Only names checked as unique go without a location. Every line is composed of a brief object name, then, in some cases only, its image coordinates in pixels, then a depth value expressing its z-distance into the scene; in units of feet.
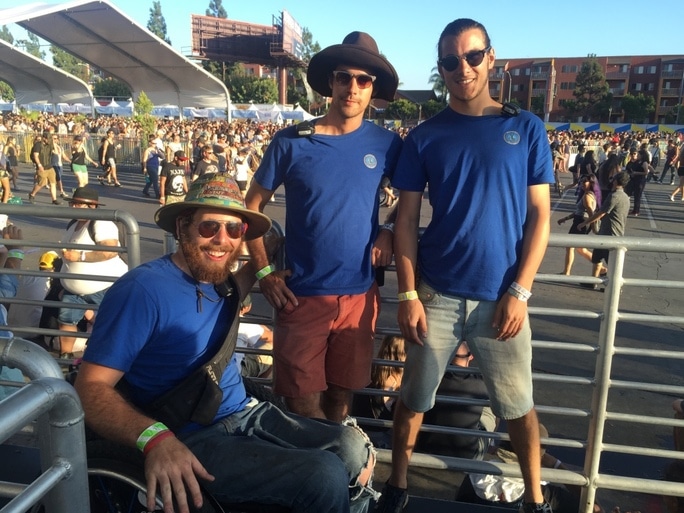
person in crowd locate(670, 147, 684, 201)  62.34
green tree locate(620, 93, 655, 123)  265.75
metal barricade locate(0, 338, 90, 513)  4.23
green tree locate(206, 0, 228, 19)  399.03
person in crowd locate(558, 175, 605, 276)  29.86
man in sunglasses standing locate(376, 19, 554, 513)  7.87
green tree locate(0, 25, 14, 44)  452.43
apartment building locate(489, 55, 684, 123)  289.33
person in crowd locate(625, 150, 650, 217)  52.80
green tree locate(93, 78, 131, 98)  267.59
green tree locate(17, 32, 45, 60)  426.43
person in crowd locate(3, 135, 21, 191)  56.90
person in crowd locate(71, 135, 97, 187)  52.65
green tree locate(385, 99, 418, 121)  230.89
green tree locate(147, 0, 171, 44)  391.24
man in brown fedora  8.47
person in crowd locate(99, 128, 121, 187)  61.00
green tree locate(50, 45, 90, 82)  376.48
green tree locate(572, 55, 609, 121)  271.90
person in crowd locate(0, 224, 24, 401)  10.68
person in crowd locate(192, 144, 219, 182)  45.49
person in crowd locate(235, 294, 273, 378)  13.86
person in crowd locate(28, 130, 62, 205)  49.37
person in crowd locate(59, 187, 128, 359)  15.12
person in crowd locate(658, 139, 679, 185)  81.51
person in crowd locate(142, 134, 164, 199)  53.78
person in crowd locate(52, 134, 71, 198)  51.25
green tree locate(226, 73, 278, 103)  211.76
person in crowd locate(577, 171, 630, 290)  27.20
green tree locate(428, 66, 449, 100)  260.70
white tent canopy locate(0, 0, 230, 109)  94.02
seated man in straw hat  6.13
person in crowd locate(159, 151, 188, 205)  42.91
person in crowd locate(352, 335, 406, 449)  11.91
